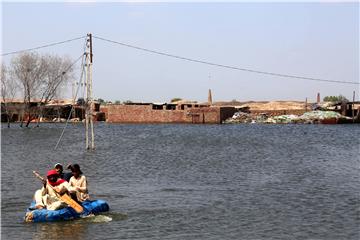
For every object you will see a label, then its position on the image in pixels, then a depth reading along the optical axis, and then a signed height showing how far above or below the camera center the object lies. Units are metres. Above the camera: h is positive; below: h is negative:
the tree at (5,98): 83.31 +1.44
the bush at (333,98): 118.12 +2.22
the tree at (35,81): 81.50 +3.60
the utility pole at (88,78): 34.50 +1.72
